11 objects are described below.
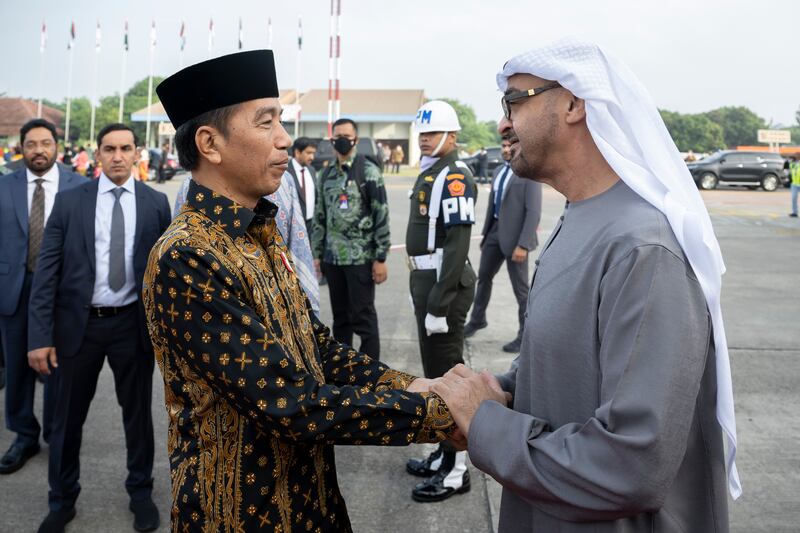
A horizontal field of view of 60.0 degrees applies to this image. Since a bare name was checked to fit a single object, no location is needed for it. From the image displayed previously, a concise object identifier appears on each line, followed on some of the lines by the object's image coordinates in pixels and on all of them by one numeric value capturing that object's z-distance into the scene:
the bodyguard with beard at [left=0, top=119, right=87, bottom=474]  4.42
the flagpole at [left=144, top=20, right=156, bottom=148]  43.16
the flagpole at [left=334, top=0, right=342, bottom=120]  27.73
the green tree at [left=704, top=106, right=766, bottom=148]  87.61
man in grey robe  1.43
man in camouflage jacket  5.68
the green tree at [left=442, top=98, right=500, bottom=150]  80.19
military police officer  4.19
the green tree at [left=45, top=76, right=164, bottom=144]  62.53
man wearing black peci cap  1.64
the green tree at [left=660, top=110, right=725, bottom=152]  78.06
